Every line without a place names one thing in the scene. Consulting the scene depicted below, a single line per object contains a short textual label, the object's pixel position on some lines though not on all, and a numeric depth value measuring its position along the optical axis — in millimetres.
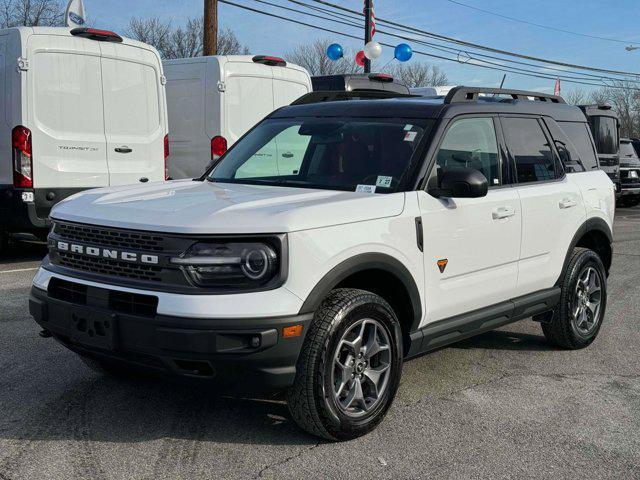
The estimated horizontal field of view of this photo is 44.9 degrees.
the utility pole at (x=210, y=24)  17984
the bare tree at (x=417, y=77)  57719
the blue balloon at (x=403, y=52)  22389
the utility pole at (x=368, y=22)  23203
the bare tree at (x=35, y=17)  39469
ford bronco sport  3508
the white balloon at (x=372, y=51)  20453
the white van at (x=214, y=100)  11102
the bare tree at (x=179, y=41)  52156
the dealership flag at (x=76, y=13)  12336
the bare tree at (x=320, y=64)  54844
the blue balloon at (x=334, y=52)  21844
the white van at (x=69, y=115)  8750
